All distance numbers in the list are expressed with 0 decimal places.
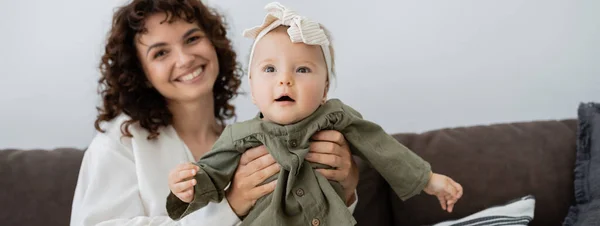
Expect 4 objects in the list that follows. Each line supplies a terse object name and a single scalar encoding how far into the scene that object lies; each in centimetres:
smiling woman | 142
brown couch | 175
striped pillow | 167
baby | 127
